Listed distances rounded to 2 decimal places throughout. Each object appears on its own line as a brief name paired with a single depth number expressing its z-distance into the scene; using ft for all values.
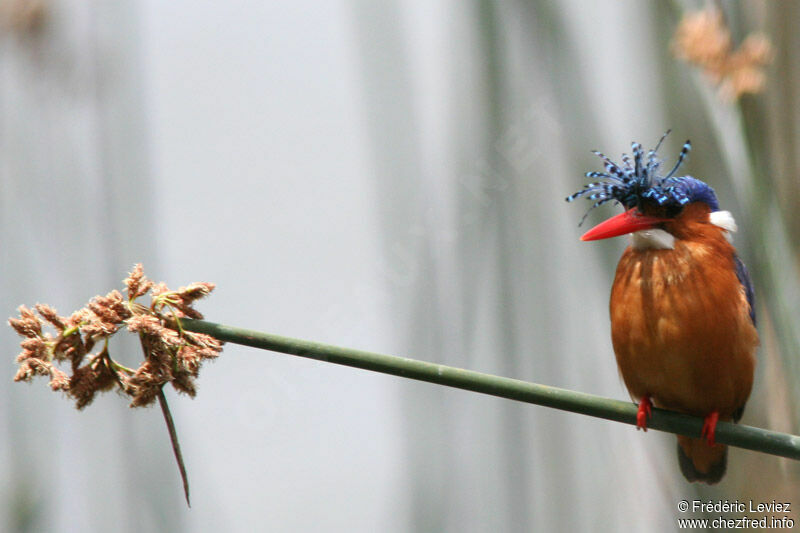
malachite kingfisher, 11.91
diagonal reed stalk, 11.57
